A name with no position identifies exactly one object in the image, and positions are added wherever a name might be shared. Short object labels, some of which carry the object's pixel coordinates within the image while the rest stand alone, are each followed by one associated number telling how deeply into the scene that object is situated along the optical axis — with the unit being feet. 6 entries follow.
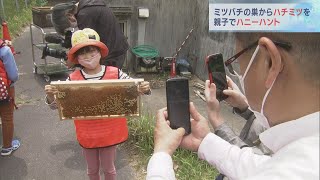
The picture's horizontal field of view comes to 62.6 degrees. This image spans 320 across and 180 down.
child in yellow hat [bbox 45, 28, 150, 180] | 8.45
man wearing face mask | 2.51
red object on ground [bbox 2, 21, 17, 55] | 24.64
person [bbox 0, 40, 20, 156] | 11.60
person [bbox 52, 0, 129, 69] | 12.00
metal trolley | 21.92
